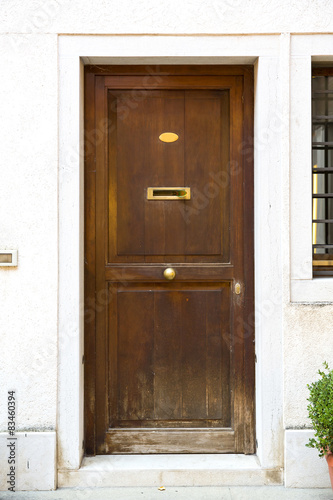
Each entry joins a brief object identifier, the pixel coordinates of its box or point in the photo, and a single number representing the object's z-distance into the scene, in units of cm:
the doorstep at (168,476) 281
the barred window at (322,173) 298
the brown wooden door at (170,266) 300
